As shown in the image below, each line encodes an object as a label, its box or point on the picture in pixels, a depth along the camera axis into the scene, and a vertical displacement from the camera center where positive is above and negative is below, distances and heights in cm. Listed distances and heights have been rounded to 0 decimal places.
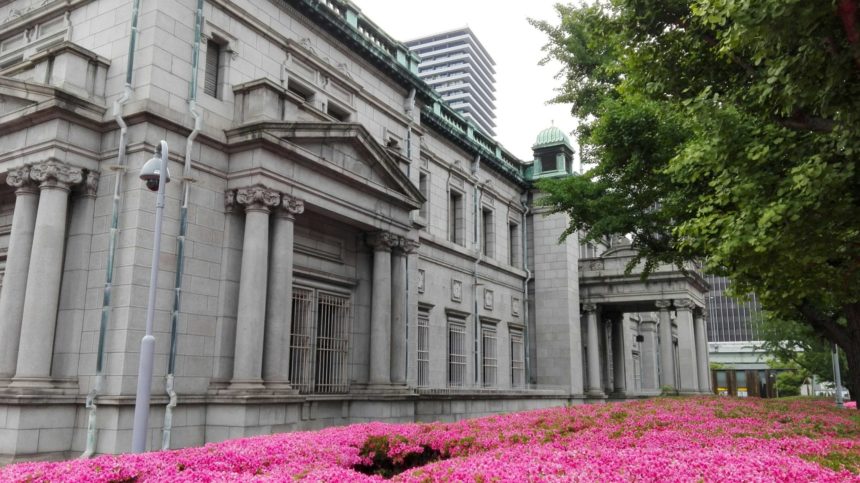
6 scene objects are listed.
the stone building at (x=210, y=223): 1298 +317
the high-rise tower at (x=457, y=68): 15988 +7144
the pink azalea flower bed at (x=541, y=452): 627 -97
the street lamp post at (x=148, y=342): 961 +32
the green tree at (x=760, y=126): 898 +389
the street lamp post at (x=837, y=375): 3080 -25
